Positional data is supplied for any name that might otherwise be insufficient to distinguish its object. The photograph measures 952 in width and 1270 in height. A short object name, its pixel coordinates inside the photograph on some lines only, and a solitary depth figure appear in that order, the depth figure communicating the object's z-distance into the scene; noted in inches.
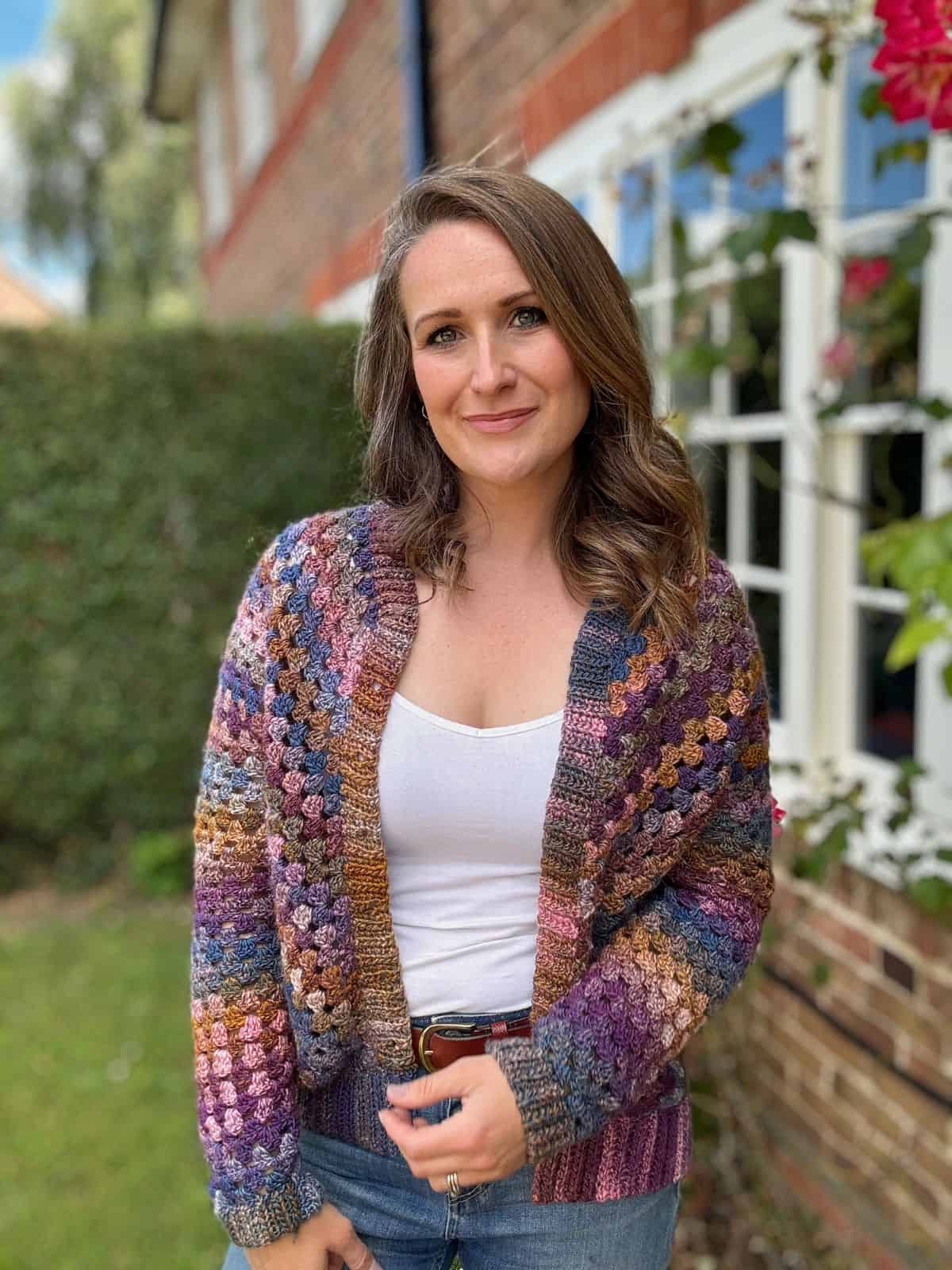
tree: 967.0
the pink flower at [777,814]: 56.2
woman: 49.0
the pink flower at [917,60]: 54.2
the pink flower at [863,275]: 97.2
